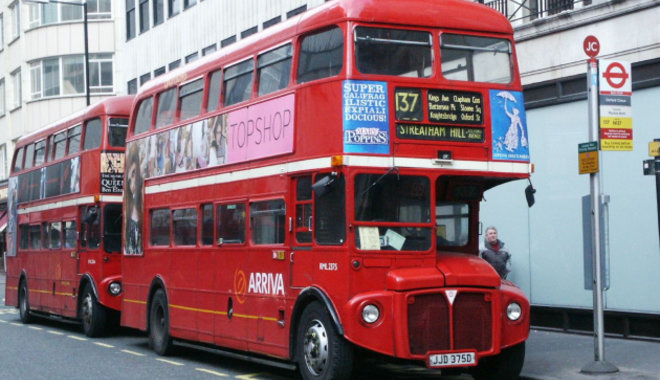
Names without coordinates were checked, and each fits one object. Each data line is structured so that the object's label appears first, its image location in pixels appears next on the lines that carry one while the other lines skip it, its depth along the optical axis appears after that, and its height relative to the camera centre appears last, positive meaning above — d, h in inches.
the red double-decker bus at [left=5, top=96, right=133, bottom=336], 821.9 +24.3
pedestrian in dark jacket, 650.2 -5.8
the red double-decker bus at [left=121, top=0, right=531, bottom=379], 462.3 +26.8
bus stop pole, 506.0 -0.4
